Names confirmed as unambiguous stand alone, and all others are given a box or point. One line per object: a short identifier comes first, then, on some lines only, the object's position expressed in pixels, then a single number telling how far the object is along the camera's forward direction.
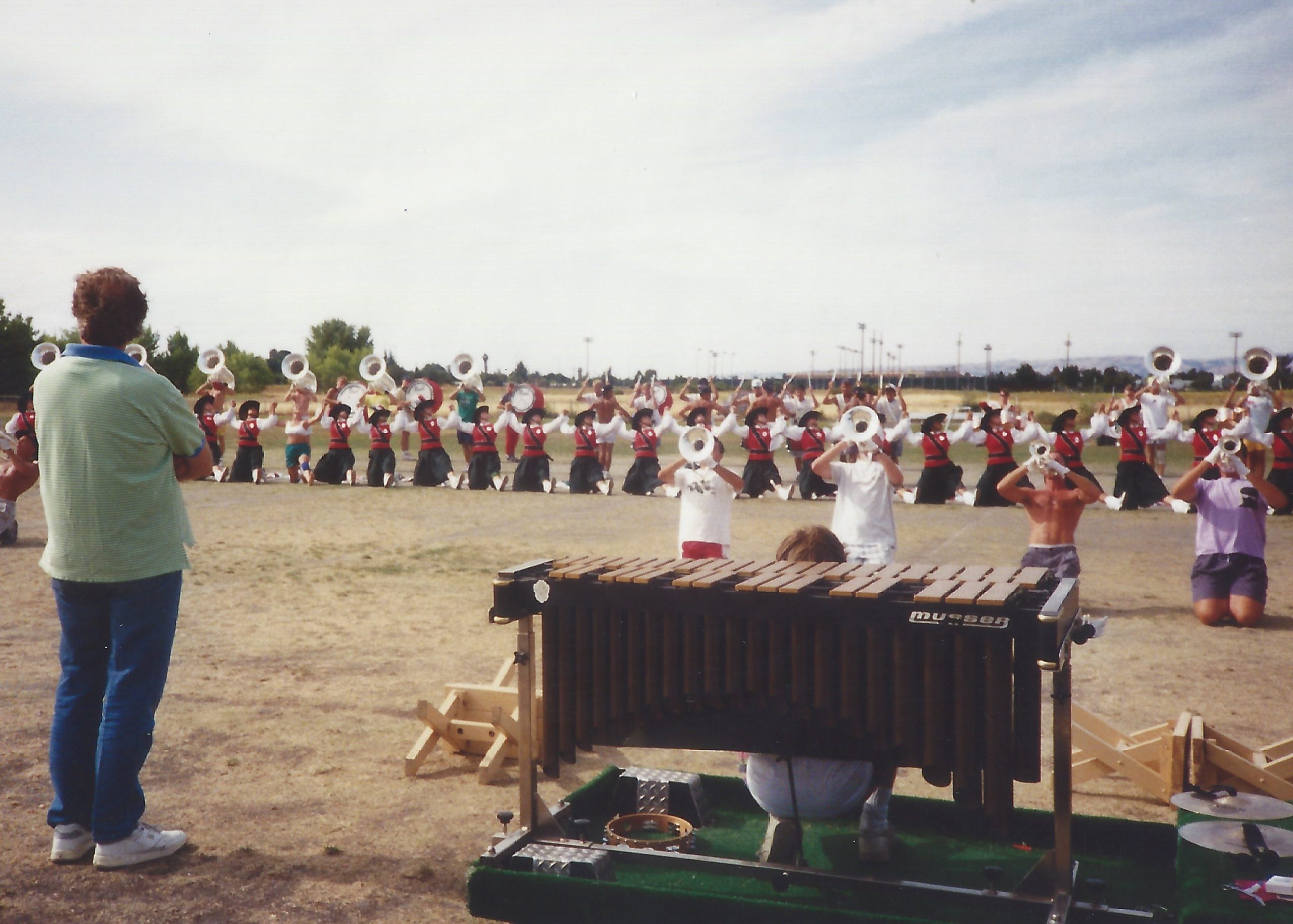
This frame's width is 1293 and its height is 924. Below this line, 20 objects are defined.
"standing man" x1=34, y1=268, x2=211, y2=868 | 3.82
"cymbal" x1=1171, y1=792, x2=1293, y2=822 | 3.80
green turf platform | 3.62
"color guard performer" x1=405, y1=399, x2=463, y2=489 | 18.67
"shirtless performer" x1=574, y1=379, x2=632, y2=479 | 19.77
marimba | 3.56
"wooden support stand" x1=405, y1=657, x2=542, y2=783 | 5.04
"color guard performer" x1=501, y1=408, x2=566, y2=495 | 18.41
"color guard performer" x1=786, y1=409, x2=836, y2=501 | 17.62
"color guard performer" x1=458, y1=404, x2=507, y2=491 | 18.61
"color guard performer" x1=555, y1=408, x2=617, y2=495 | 18.56
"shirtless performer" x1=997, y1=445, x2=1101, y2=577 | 7.61
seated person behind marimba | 4.04
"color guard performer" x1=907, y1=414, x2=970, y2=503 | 16.23
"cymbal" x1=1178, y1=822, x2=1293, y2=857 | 3.66
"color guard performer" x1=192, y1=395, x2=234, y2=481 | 19.08
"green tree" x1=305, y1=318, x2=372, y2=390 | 67.19
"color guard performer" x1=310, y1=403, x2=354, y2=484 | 19.08
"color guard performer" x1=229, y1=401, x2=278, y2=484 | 19.33
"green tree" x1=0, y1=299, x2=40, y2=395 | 43.41
